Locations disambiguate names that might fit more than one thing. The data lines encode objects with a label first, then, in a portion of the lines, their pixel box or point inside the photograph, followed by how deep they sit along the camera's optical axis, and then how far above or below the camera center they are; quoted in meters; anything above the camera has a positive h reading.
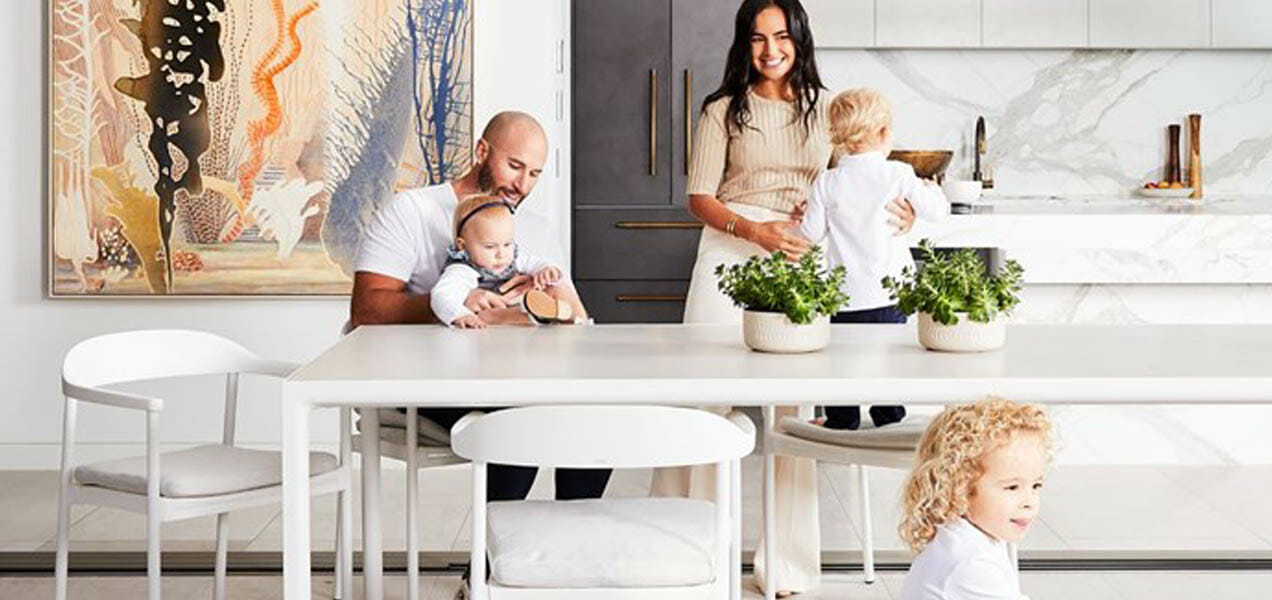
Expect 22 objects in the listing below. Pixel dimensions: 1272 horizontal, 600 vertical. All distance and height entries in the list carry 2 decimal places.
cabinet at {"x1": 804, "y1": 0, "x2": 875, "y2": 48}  6.61 +1.07
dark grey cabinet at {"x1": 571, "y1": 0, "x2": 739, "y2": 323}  6.63 +0.60
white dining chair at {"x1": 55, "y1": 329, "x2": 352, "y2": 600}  3.16 -0.33
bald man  3.58 +0.11
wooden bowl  6.18 +0.49
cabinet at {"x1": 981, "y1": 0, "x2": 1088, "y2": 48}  6.56 +1.06
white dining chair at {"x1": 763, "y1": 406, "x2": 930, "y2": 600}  3.27 -0.30
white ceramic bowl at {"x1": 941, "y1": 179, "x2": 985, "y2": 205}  5.71 +0.35
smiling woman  3.96 +0.32
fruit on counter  6.59 +0.42
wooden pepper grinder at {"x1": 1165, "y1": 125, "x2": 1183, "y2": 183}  6.68 +0.55
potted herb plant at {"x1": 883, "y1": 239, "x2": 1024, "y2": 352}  2.99 -0.01
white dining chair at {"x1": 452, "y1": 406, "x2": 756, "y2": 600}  2.38 -0.35
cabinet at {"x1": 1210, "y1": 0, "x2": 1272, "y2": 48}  6.48 +1.04
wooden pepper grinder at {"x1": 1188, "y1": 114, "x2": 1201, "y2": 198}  6.65 +0.56
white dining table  2.64 -0.13
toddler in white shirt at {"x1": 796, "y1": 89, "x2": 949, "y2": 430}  3.93 +0.21
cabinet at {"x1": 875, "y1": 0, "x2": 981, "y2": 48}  6.59 +1.06
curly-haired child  2.30 -0.28
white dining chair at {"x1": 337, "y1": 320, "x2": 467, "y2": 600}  3.35 -0.32
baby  3.41 +0.05
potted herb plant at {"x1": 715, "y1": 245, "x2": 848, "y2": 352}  2.98 -0.01
